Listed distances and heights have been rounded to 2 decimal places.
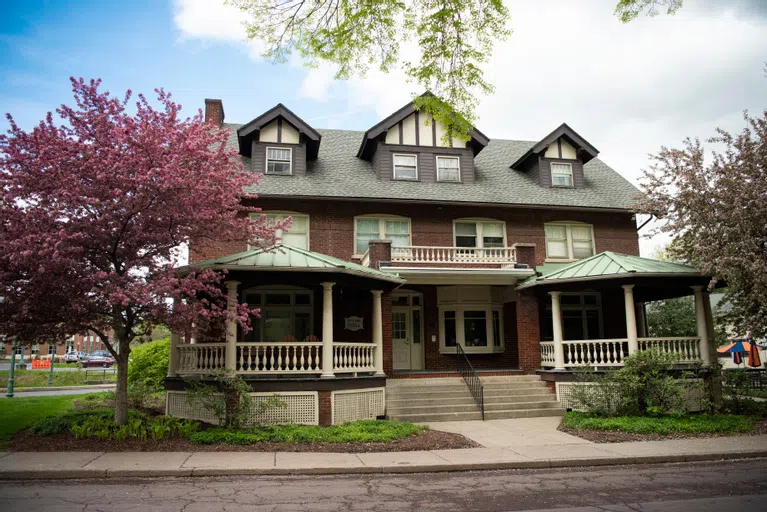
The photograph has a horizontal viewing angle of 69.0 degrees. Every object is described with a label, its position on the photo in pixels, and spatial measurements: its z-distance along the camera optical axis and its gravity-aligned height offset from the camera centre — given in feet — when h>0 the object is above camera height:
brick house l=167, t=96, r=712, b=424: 47.67 +5.90
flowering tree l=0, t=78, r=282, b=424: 34.73 +8.06
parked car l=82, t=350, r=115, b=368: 186.64 -6.35
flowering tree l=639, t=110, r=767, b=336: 45.73 +9.68
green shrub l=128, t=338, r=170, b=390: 66.08 -2.69
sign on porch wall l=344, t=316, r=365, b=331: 60.18 +1.45
